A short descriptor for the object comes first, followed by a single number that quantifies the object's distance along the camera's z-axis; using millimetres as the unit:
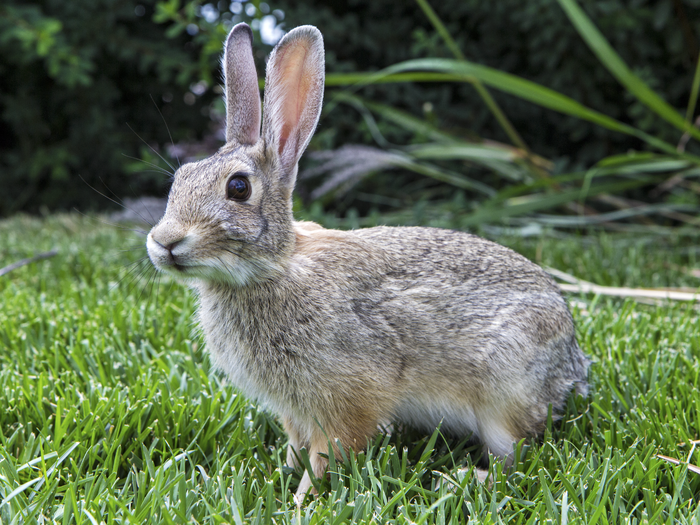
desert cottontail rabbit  2004
